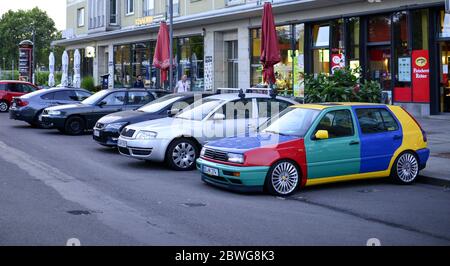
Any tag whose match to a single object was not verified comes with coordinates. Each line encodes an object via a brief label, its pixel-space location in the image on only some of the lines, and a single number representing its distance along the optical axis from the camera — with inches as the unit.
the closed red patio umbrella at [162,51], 933.2
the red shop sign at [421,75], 794.2
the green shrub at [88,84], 1498.2
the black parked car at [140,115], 567.8
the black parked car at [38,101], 818.8
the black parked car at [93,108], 724.0
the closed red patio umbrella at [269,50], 713.0
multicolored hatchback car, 380.2
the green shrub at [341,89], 568.4
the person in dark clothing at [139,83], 1115.0
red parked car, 1159.6
